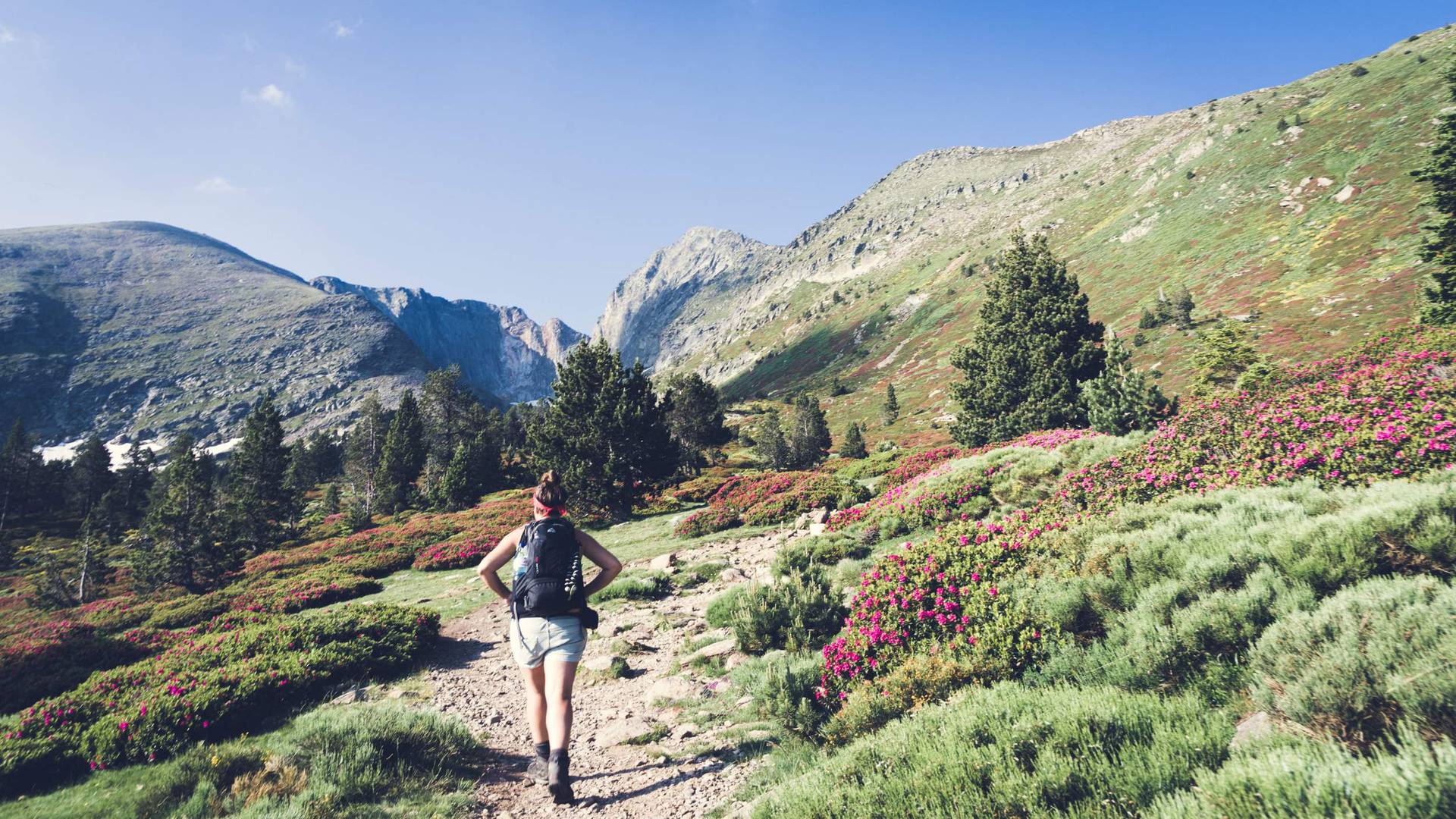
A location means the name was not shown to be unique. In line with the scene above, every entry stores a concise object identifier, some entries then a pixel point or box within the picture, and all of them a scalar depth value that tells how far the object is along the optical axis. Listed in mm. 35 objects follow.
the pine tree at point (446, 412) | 65188
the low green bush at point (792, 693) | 6168
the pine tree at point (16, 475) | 73750
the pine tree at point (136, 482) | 70438
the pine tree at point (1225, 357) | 37281
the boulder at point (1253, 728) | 3248
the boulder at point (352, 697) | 8328
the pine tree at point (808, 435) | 55938
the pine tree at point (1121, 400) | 21984
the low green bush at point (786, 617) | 8766
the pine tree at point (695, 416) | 58250
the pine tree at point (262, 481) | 47844
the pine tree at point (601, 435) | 29406
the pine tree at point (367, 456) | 58094
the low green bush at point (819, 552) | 12453
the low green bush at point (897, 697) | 5512
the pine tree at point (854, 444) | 54094
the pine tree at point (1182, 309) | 60625
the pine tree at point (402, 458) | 54625
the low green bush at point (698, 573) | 14282
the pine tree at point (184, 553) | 34875
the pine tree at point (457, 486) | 47781
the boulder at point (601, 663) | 9219
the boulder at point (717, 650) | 9070
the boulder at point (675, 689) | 7910
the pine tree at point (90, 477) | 78562
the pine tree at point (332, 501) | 65375
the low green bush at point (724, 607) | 10625
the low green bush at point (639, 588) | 13273
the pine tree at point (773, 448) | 56094
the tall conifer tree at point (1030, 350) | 27328
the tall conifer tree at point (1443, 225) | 20953
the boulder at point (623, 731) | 6777
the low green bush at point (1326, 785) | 2367
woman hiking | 5543
